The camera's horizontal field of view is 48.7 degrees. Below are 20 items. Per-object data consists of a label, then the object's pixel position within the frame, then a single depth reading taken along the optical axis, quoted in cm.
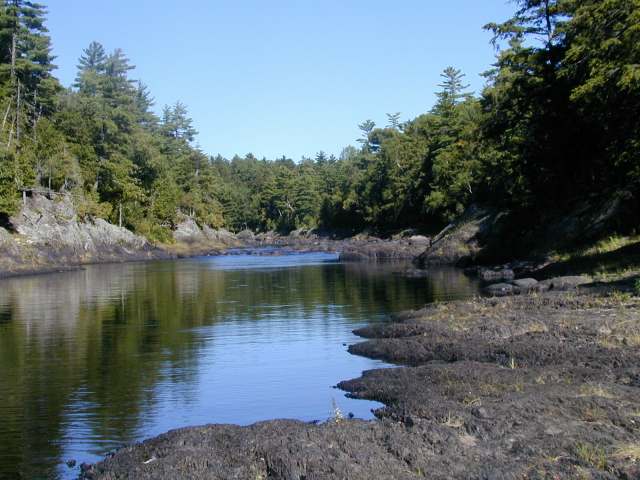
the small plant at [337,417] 1065
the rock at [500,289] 2738
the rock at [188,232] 9731
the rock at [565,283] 2468
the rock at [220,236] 10687
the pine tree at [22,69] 6625
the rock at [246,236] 13435
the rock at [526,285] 2614
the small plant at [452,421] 998
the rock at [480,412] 1025
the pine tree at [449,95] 8822
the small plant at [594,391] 1076
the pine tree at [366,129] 17012
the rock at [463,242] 5053
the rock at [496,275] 3660
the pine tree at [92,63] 11088
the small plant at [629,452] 812
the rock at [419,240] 7107
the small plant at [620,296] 1905
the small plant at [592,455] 799
